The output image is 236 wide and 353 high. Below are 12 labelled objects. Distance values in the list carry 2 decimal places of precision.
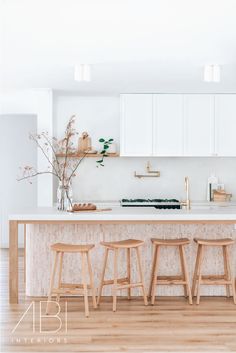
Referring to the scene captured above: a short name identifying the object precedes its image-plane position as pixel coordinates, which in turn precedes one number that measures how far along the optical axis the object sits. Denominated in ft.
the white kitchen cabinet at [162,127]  24.48
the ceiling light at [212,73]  17.92
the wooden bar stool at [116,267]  15.87
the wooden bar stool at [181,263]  16.59
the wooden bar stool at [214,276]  16.61
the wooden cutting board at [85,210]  17.46
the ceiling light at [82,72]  17.93
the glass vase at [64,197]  17.92
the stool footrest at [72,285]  16.67
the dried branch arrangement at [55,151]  24.20
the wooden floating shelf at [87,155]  24.73
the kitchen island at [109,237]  17.39
